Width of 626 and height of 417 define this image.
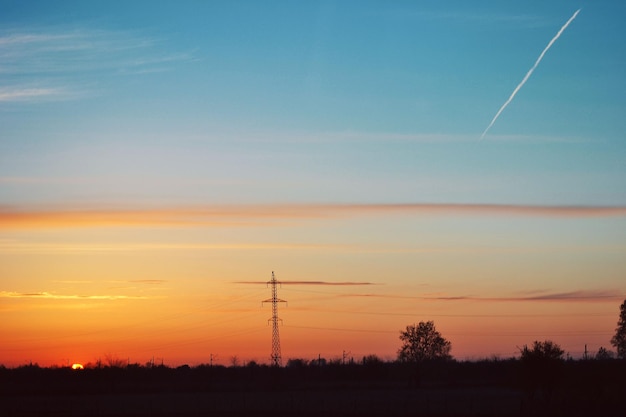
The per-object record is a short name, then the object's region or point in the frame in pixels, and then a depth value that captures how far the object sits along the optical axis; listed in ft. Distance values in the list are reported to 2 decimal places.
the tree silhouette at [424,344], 588.50
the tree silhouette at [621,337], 571.28
